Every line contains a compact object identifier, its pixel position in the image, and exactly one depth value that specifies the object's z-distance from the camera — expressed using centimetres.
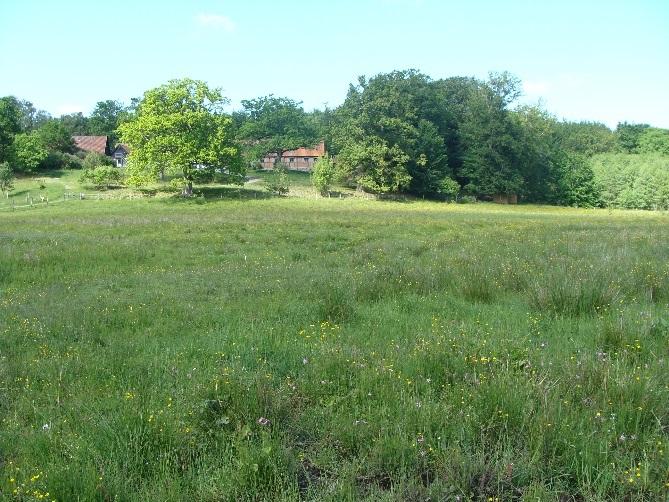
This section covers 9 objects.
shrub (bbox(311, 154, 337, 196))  7166
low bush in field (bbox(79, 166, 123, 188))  6631
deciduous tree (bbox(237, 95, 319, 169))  9856
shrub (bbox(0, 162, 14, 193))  5988
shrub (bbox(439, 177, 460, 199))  7753
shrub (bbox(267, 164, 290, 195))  7038
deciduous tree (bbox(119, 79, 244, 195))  5844
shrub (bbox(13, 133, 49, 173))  7331
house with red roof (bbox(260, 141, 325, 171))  11950
